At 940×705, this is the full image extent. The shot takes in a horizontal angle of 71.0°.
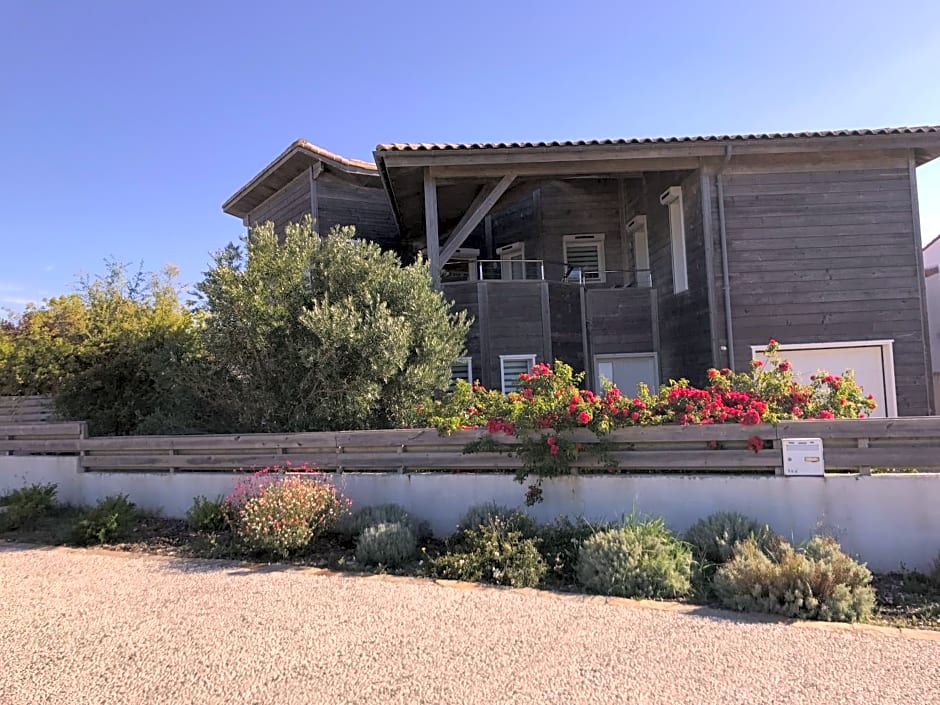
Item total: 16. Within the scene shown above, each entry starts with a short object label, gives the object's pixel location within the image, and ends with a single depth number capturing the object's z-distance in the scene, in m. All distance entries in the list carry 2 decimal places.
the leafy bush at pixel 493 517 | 6.18
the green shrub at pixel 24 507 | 8.31
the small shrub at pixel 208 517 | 7.43
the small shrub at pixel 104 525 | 7.36
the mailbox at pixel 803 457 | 5.80
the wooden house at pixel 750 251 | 10.85
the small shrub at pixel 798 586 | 4.50
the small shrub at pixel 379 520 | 6.64
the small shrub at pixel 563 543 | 5.57
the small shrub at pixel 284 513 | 6.30
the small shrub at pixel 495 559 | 5.46
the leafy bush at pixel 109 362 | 10.00
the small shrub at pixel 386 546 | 5.99
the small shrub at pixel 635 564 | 5.05
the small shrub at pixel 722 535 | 5.46
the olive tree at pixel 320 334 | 7.93
